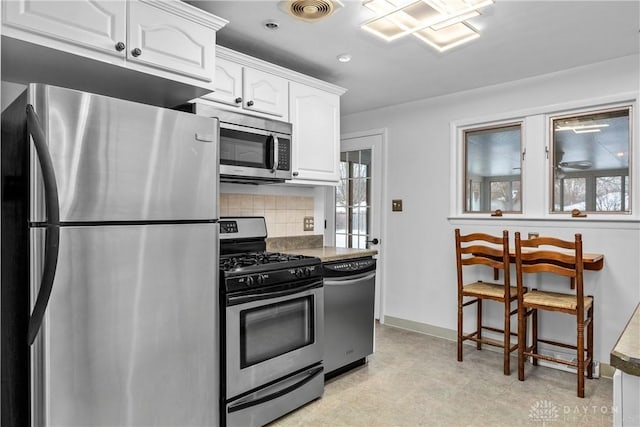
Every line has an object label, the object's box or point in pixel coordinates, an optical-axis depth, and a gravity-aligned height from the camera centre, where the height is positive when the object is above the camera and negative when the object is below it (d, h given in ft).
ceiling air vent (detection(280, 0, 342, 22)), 6.76 +3.57
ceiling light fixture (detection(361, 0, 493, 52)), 6.67 +3.56
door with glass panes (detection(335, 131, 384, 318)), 14.29 +0.65
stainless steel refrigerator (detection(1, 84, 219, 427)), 4.75 -0.67
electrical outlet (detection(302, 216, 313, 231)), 11.43 -0.30
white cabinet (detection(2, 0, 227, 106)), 5.16 +2.41
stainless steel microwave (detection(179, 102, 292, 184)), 7.91 +1.41
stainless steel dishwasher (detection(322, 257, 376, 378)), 9.00 -2.39
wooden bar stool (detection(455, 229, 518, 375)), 9.73 -2.02
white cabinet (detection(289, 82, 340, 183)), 9.63 +2.02
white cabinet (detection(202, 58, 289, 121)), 8.04 +2.66
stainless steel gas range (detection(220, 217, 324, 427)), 6.79 -2.28
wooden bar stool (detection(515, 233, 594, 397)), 8.61 -2.05
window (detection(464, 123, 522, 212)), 11.44 +1.32
